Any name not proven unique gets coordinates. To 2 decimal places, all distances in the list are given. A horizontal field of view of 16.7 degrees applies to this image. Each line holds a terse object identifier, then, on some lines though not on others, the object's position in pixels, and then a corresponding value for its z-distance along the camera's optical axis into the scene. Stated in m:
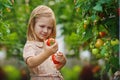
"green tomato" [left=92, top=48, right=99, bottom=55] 3.14
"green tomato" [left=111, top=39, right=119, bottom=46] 2.97
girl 2.80
